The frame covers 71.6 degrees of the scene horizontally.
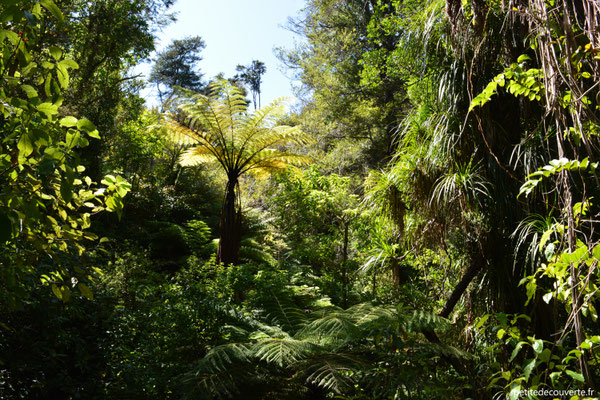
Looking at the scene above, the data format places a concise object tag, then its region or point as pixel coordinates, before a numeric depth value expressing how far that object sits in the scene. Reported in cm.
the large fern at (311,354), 256
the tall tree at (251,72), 3259
